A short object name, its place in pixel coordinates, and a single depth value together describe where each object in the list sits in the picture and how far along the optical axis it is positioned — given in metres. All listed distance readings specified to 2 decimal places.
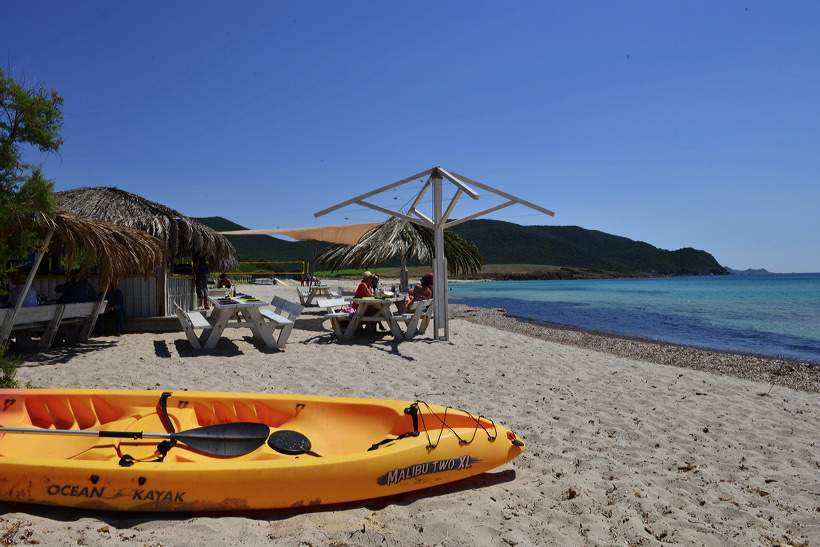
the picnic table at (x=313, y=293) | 13.54
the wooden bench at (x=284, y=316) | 6.68
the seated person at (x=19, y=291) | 6.21
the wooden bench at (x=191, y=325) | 6.25
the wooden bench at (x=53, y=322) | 5.67
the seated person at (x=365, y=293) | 7.92
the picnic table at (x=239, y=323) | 6.33
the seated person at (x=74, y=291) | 6.76
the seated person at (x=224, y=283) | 16.53
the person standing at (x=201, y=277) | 11.34
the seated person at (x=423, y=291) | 8.84
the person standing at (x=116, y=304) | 7.79
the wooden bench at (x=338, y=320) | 7.49
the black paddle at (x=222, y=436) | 2.46
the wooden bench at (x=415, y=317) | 7.65
